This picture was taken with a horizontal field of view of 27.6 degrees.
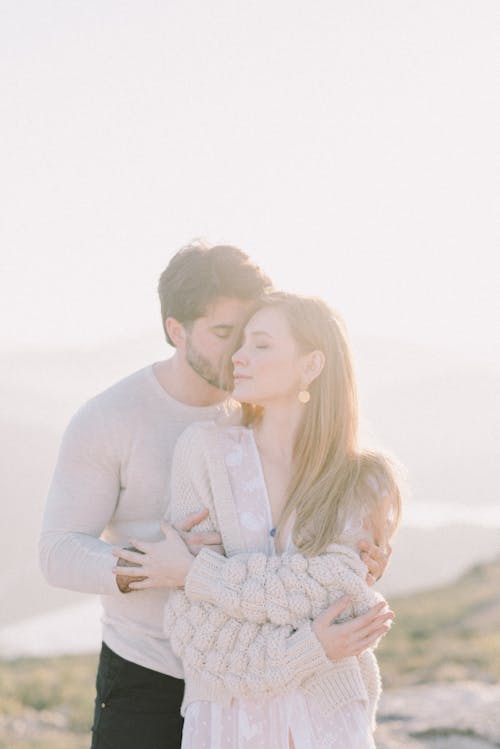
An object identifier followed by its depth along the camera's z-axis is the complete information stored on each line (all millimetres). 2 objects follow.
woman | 3119
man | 3574
